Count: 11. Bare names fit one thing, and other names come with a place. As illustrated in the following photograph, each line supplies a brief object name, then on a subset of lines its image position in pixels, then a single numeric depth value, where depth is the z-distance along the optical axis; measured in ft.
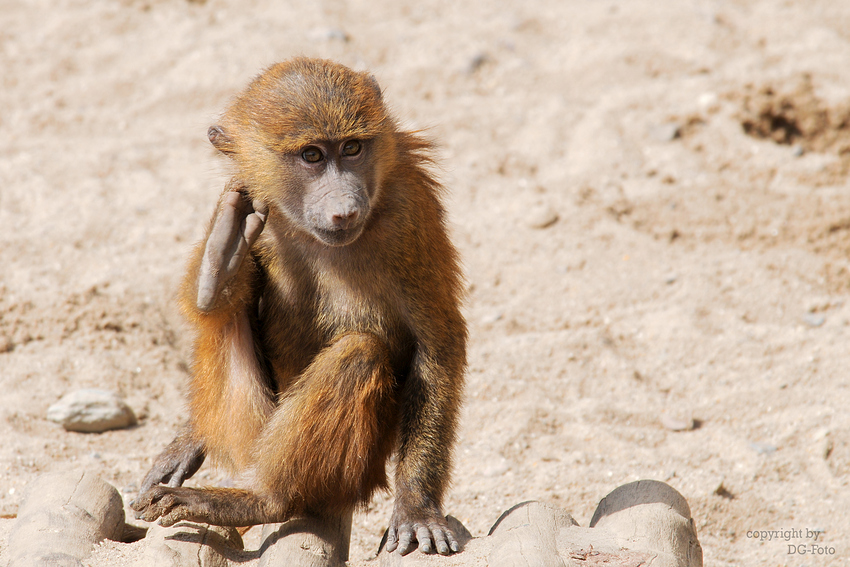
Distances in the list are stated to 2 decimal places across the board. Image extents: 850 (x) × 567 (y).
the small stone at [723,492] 25.67
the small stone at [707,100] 43.96
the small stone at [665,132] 42.91
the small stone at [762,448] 27.37
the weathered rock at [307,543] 19.88
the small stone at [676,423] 28.91
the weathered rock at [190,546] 19.62
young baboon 21.13
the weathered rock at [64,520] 18.97
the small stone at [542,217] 38.63
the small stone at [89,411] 27.99
